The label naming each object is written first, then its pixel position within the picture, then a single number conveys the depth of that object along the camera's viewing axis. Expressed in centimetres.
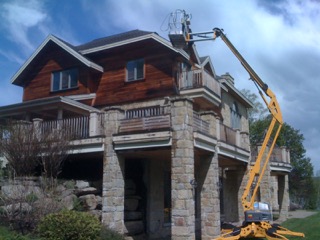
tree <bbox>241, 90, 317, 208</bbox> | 4469
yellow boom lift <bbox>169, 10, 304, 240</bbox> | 1478
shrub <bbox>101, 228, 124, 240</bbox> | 1332
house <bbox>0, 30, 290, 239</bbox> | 1471
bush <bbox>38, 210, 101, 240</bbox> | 1187
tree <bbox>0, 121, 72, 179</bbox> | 1617
